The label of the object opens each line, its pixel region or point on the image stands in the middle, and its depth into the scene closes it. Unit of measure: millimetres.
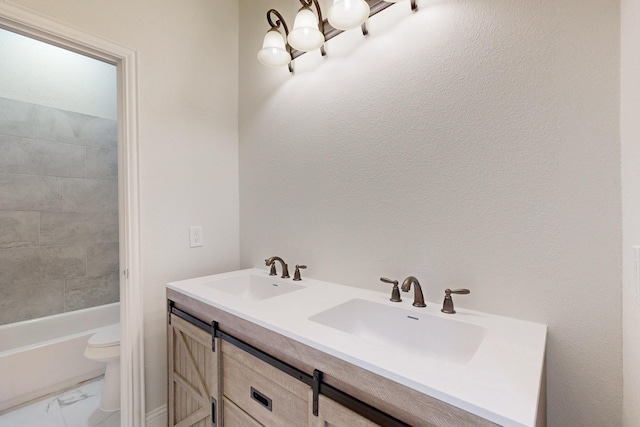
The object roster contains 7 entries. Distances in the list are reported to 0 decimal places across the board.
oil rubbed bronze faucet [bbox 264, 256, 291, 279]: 1609
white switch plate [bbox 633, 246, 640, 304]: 724
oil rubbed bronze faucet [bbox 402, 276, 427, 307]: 1092
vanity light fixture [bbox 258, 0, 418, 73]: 1226
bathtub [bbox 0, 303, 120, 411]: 1901
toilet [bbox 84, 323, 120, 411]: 1847
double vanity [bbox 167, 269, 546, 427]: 622
